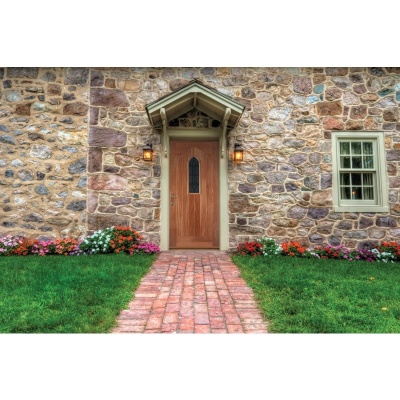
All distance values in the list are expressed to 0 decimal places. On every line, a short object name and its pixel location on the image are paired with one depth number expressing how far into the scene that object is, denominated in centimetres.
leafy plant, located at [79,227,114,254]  612
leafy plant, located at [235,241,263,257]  626
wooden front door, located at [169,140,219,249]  700
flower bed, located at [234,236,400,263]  629
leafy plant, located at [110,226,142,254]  609
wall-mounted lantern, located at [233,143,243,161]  672
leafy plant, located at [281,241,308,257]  629
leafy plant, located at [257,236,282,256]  620
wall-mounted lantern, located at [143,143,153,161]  664
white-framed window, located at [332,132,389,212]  691
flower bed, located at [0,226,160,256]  614
